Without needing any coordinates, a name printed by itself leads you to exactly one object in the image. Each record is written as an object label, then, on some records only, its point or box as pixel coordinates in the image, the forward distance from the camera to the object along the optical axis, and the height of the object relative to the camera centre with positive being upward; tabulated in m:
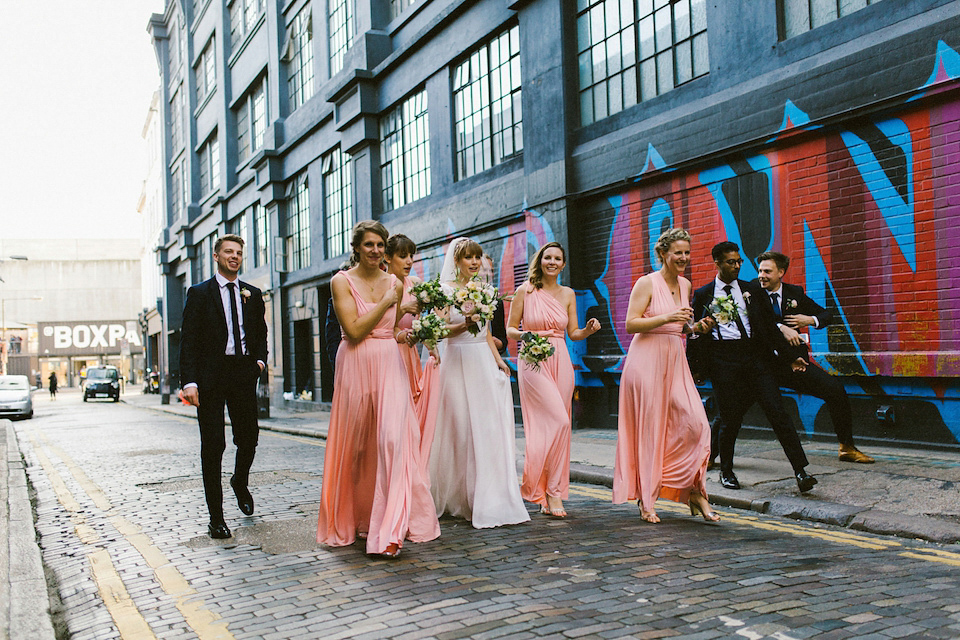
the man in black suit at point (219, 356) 5.77 +0.09
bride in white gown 5.67 -0.49
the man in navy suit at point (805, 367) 7.27 -0.22
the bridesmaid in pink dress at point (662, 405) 5.52 -0.39
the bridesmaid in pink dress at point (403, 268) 5.52 +0.67
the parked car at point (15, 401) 25.83 -0.80
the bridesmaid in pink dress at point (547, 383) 5.98 -0.23
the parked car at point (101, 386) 40.84 -0.71
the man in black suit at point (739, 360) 6.27 -0.12
